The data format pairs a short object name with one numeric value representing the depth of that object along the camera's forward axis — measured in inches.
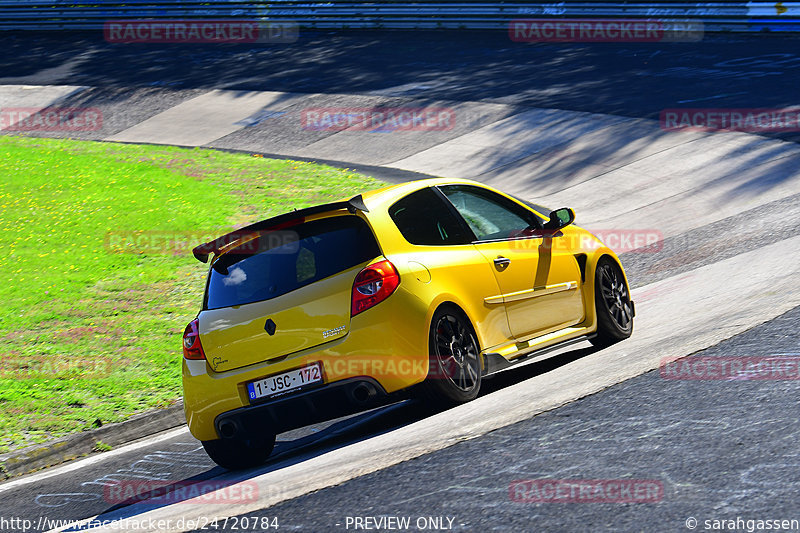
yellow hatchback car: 478.9
